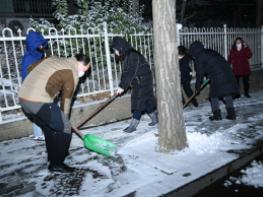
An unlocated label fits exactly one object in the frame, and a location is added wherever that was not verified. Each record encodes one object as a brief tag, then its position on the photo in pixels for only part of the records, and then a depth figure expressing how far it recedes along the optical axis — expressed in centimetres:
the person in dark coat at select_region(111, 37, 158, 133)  446
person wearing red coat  736
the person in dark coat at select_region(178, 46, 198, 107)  632
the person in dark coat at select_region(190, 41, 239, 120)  482
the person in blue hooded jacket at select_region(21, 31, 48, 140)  409
